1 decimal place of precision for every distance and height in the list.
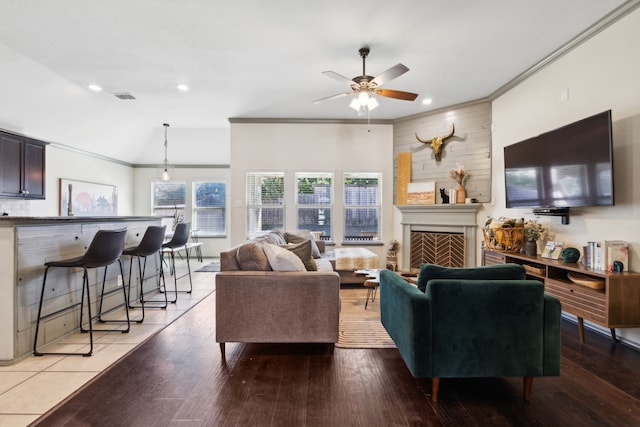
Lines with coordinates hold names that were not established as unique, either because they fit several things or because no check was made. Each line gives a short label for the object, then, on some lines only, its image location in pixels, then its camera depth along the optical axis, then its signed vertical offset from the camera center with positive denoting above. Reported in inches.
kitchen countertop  86.7 -1.3
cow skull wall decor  196.2 +50.0
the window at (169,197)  298.0 +18.8
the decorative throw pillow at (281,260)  95.6 -14.7
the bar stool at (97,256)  94.3 -14.1
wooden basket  139.2 -11.5
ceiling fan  118.9 +55.7
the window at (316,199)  226.5 +12.9
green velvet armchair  67.6 -26.9
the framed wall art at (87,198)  218.9 +14.6
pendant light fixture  247.9 +55.1
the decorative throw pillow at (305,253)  109.0 -14.3
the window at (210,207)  299.3 +8.8
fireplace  189.3 -13.3
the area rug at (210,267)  230.1 -43.0
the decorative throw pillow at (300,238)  179.8 -14.1
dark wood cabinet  167.6 +30.5
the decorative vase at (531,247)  133.0 -14.9
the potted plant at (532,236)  133.3 -9.8
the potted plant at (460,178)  189.5 +24.6
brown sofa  92.4 -28.8
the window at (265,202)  224.5 +10.5
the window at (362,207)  225.5 +6.5
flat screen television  101.4 +19.8
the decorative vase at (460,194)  189.3 +13.9
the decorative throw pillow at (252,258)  96.9 -14.4
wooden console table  90.5 -26.9
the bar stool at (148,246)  127.2 -13.8
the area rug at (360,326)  104.0 -45.1
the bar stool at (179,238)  157.3 -12.3
